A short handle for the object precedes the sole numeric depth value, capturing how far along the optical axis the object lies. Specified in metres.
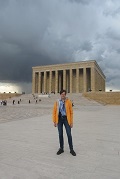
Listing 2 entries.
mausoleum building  69.81
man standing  4.58
